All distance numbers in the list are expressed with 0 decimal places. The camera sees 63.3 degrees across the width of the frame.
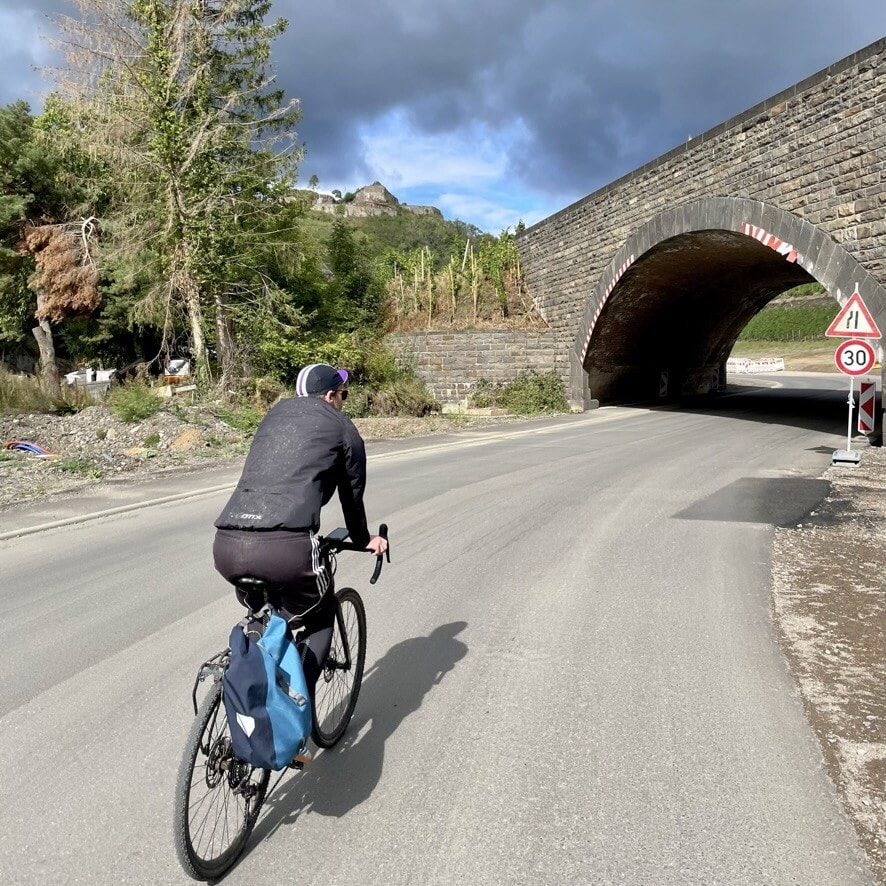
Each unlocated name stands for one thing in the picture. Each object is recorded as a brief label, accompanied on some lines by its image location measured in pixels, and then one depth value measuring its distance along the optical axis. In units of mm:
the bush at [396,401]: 20375
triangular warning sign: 10703
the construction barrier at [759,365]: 49125
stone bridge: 12719
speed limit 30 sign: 10711
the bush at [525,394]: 23203
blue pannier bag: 2361
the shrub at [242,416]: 15609
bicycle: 2279
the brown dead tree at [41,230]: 24344
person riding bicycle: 2605
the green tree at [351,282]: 25750
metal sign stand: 10790
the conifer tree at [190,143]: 17953
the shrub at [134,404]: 14666
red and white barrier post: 12438
